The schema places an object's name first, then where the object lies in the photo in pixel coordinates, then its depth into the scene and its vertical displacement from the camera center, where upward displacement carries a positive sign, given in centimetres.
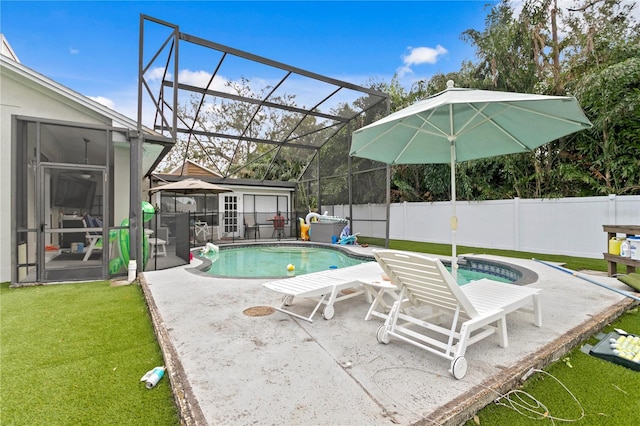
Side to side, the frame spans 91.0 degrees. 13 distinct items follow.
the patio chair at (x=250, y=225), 1380 -59
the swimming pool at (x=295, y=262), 686 -141
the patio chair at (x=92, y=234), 575 -39
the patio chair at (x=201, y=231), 1310 -78
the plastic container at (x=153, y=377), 227 -122
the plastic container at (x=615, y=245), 515 -59
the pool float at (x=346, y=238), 1120 -95
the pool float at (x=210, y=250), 997 -121
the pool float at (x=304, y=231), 1282 -79
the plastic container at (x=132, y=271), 581 -108
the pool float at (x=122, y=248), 611 -70
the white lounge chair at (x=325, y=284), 348 -87
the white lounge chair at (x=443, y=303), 239 -84
